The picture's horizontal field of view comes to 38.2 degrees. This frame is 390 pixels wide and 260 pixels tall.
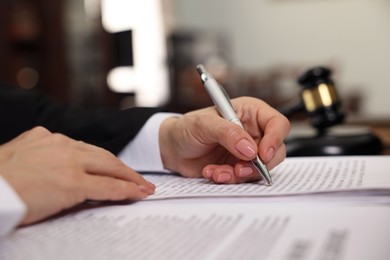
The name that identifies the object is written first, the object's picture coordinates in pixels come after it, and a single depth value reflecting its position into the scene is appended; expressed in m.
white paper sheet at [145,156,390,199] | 0.54
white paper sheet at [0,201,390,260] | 0.39
